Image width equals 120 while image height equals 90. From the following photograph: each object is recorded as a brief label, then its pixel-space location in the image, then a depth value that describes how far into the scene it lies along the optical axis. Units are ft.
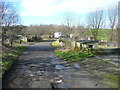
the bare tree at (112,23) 76.48
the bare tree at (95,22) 85.99
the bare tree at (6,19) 42.47
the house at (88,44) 45.08
